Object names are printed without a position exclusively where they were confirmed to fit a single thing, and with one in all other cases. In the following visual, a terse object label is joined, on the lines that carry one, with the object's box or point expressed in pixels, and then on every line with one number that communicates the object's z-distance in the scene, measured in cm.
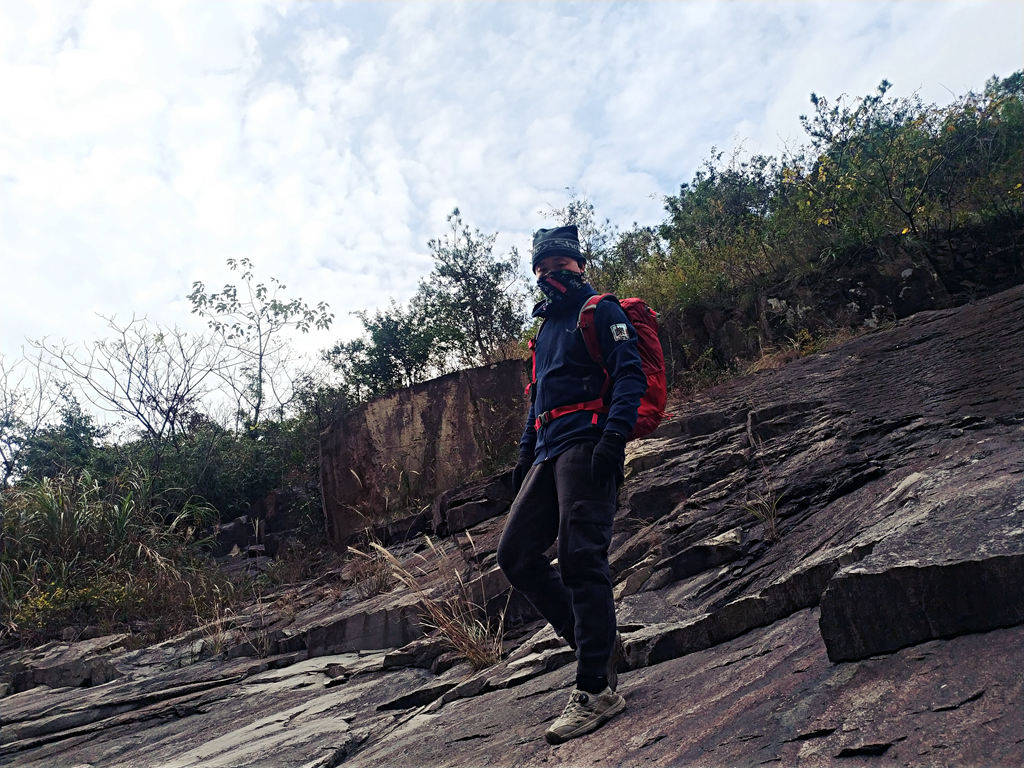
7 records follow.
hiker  254
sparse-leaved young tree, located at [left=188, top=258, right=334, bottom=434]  1470
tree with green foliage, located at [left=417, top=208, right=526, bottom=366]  1401
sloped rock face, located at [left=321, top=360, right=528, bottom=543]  889
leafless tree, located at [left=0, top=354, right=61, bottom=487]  1256
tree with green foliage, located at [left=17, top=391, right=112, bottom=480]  1249
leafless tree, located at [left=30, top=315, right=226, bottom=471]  1284
